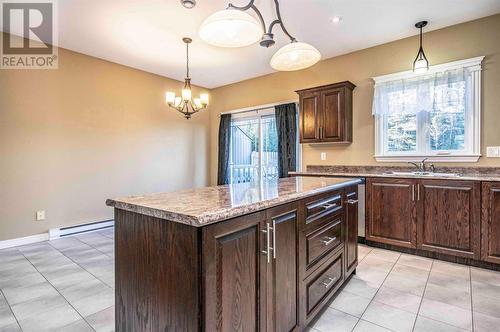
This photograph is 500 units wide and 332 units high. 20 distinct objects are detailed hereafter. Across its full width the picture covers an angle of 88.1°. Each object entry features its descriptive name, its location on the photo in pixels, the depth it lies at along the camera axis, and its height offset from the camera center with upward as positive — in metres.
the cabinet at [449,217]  2.72 -0.60
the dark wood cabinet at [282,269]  1.35 -0.59
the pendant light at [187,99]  3.77 +1.02
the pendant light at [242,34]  1.75 +0.97
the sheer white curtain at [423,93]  3.21 +0.92
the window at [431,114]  3.13 +0.65
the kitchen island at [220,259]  1.05 -0.46
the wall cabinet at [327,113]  3.86 +0.78
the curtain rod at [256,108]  4.78 +1.13
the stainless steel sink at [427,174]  3.04 -0.14
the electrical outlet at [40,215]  3.68 -0.72
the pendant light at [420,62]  3.14 +1.24
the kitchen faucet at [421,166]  3.37 -0.05
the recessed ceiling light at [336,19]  3.09 +1.75
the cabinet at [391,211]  3.06 -0.60
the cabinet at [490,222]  2.61 -0.62
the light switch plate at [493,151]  2.98 +0.13
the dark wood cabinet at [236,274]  1.04 -0.50
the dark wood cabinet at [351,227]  2.28 -0.60
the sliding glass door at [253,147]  5.14 +0.35
